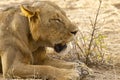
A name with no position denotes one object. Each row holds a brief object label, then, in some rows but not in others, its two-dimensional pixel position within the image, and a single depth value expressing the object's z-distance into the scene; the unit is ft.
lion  35.55
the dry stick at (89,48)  42.62
